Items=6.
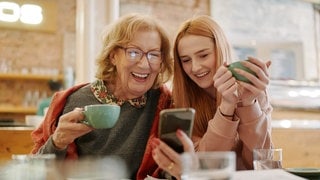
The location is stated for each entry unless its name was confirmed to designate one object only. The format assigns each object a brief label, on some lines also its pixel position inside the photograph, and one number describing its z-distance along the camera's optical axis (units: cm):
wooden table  210
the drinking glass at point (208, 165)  73
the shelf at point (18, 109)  492
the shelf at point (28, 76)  489
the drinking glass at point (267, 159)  115
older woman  147
